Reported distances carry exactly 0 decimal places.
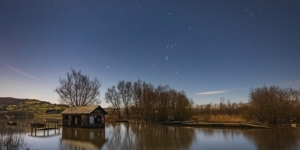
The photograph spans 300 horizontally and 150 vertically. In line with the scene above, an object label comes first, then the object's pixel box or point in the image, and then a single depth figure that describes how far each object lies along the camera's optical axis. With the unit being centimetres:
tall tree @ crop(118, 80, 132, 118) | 6637
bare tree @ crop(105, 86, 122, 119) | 6725
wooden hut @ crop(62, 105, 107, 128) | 3422
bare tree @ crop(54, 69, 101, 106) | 5053
